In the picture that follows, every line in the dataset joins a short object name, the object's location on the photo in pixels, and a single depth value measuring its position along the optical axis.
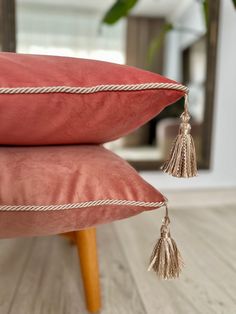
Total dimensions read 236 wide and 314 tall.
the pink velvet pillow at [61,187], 0.48
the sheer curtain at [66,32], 1.38
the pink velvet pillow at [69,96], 0.46
